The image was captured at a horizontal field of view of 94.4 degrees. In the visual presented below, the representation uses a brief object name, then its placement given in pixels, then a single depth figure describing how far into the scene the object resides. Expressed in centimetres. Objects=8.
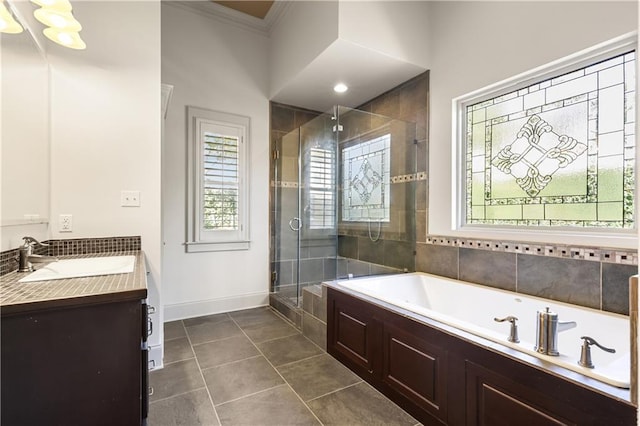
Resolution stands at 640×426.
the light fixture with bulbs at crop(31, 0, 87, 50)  150
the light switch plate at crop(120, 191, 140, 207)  205
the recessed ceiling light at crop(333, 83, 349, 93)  318
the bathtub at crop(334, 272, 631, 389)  118
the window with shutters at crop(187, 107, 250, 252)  320
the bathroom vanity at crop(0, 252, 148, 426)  89
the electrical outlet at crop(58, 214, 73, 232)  189
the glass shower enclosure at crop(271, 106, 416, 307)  321
